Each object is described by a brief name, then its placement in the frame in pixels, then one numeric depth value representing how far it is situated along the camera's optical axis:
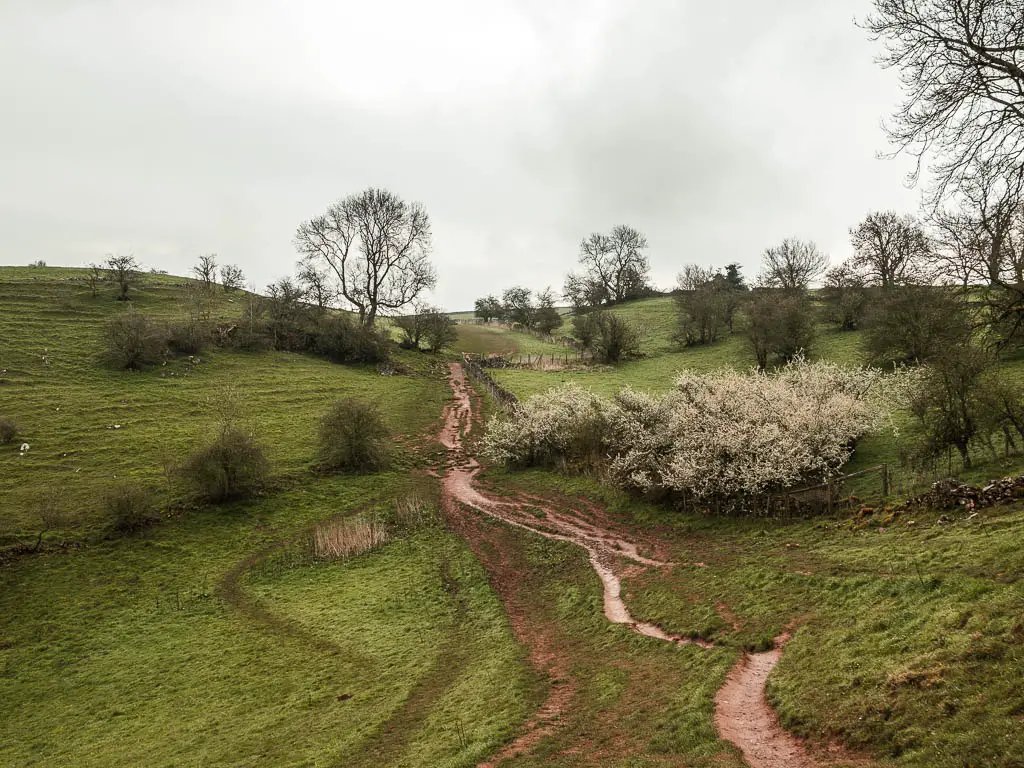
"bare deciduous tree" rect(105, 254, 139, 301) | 62.62
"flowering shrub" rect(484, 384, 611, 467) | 33.19
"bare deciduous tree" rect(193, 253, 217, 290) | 71.05
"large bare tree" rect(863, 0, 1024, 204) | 10.42
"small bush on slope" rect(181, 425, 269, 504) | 29.73
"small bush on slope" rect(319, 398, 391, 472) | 36.12
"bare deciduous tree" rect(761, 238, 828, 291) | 77.12
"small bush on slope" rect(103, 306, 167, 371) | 45.94
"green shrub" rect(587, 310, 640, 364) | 64.75
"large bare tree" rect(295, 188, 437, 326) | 66.25
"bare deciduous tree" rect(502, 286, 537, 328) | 97.44
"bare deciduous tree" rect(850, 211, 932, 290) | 56.19
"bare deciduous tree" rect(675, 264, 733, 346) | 66.12
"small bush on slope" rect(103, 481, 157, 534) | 26.47
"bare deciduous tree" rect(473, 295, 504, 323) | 109.19
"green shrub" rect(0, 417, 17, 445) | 32.24
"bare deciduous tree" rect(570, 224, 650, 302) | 100.44
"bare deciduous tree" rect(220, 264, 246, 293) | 76.25
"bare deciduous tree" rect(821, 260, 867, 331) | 56.94
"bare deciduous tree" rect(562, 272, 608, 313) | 99.88
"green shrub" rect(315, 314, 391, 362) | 61.88
